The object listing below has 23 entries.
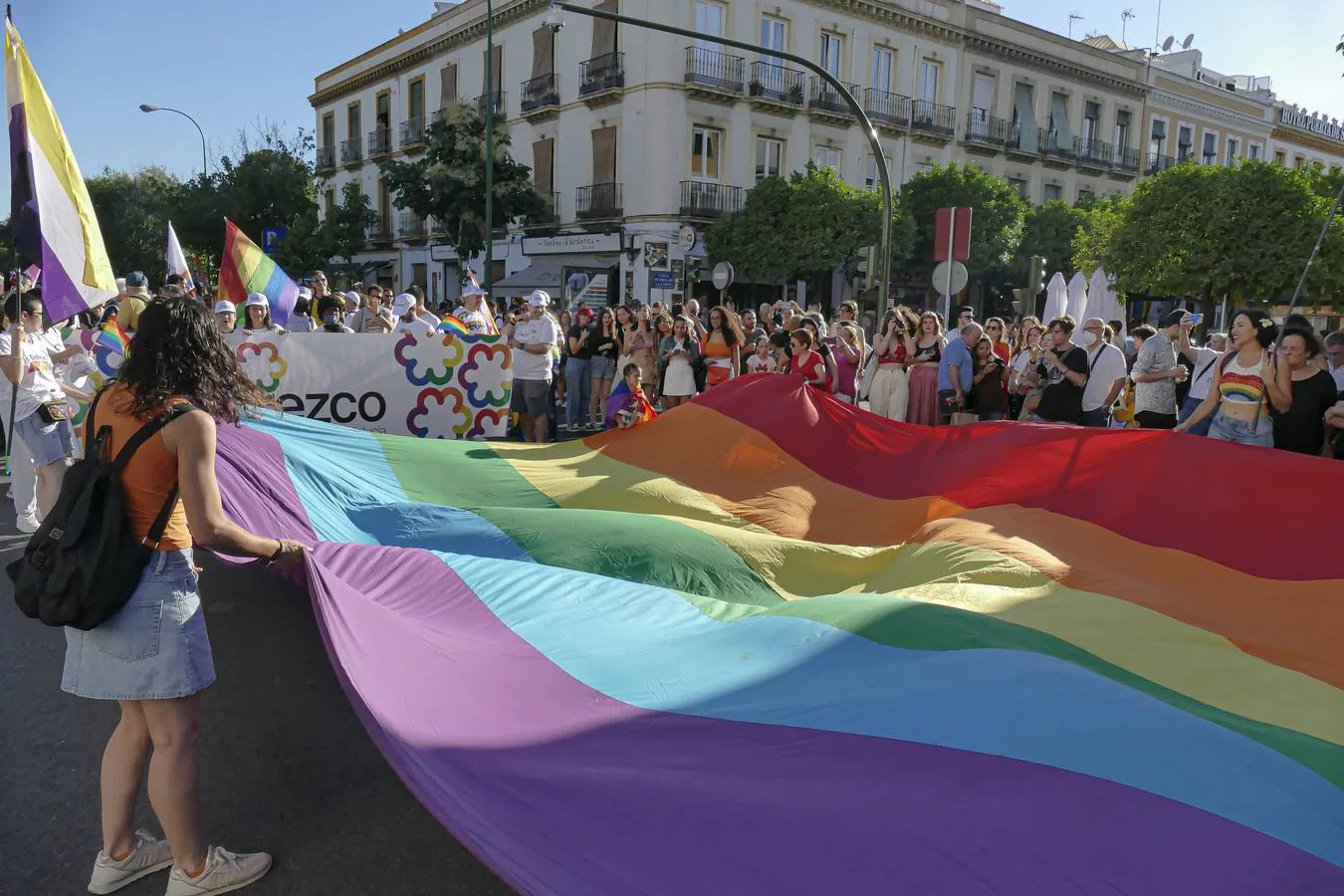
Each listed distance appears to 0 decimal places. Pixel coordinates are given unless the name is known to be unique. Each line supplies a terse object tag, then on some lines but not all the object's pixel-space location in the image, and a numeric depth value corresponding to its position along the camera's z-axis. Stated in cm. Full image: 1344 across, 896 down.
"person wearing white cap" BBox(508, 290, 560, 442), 1156
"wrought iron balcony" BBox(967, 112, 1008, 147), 3703
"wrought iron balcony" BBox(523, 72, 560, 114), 3325
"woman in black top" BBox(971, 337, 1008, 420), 982
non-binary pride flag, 547
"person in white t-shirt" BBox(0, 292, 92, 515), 691
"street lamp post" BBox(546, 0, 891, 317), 1307
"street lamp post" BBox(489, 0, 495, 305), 2395
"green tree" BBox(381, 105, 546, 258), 2978
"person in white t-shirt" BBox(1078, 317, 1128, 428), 915
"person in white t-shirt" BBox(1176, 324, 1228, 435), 828
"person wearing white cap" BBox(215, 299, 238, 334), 905
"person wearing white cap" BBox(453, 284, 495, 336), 1189
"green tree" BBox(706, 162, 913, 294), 2856
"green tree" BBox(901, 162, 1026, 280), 3212
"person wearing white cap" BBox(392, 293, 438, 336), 1013
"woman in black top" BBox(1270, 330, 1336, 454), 698
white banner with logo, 927
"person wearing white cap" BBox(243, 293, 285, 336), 1005
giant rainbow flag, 219
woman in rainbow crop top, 706
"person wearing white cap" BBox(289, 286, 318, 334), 1222
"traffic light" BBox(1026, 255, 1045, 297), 1445
